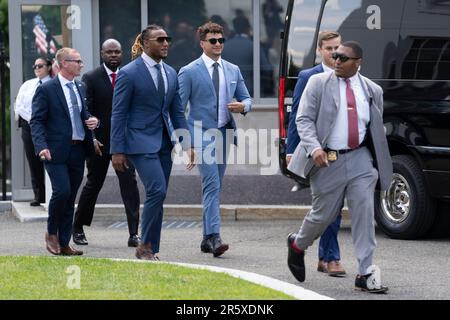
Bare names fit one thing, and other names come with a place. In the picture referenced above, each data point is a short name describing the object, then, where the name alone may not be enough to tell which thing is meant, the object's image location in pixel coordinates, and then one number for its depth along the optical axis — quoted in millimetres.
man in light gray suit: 10141
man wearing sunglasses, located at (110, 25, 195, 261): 11516
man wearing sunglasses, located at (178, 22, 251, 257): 12570
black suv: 13273
